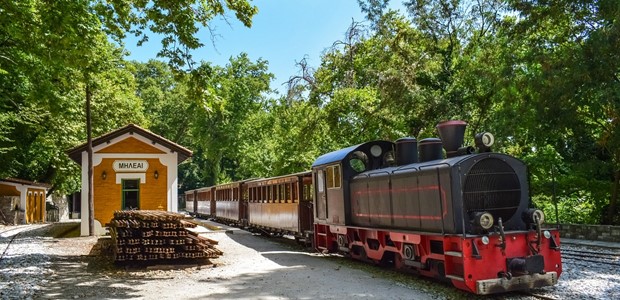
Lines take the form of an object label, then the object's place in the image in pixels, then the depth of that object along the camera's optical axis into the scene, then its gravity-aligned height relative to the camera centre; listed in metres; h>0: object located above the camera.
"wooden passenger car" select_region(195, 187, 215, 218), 35.41 -0.01
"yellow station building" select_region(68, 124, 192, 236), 21.14 +1.41
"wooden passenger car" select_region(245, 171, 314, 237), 16.64 -0.19
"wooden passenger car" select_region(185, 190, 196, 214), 45.69 +0.13
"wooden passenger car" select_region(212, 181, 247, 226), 25.70 -0.13
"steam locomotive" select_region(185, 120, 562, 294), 8.30 -0.42
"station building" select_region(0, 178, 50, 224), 32.34 +0.76
